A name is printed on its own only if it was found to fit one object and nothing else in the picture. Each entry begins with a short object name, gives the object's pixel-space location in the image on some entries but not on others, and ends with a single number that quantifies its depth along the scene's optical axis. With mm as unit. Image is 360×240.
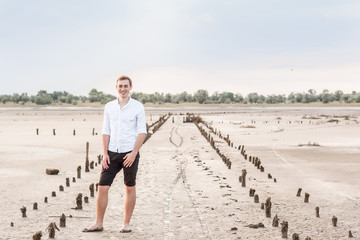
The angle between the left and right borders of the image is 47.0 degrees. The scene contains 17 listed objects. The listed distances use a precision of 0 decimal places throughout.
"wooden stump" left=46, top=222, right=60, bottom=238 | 6648
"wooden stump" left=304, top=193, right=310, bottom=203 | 9500
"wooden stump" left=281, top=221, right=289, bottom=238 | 6902
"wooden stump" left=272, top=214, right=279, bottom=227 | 7547
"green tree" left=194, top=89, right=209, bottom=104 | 167000
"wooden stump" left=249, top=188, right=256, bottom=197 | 10031
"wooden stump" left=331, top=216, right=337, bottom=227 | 7629
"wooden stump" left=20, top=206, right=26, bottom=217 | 7961
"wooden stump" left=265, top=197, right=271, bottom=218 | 8195
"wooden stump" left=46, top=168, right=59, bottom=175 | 13195
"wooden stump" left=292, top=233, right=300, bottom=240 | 6535
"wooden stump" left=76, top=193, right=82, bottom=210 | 8547
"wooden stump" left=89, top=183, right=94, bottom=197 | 9773
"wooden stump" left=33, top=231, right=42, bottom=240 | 6155
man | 6465
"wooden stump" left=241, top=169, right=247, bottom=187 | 11261
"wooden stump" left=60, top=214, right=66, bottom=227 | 7266
